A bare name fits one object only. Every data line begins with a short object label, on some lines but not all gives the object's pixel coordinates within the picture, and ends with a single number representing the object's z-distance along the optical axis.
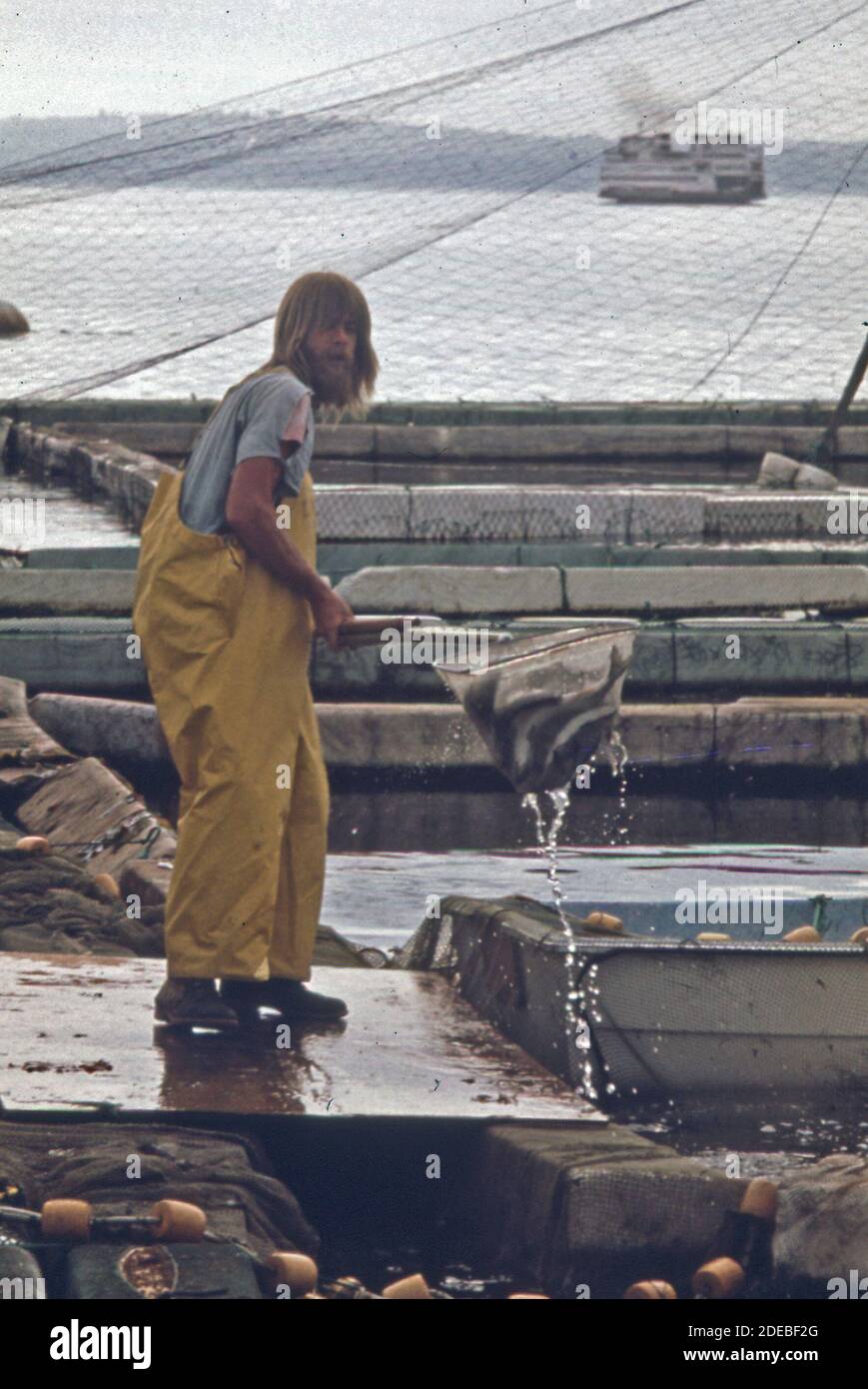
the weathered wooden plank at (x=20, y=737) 15.72
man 8.16
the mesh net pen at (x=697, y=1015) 9.27
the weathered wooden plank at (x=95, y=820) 13.31
